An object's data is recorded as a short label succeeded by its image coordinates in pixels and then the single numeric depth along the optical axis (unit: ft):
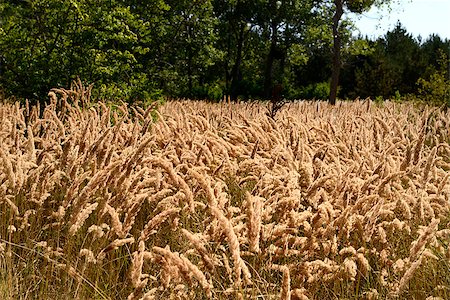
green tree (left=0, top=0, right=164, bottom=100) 26.63
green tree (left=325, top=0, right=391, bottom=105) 63.21
